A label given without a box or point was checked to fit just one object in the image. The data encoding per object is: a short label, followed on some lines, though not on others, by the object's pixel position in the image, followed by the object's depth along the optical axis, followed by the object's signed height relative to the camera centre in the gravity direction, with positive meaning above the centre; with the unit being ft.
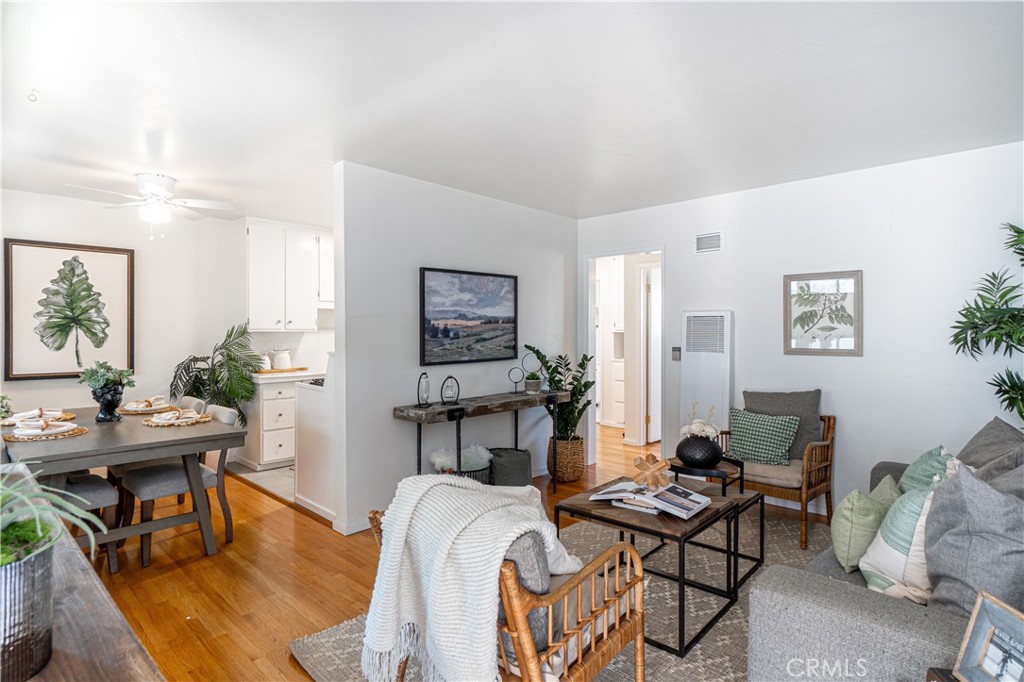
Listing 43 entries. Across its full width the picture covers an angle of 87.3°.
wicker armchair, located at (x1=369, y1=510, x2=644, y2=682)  4.73 -2.87
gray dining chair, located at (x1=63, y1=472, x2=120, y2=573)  9.80 -2.93
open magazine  7.96 -2.50
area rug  7.07 -4.36
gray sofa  4.32 -2.50
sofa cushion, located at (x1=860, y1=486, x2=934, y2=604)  5.49 -2.28
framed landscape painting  13.56 +0.55
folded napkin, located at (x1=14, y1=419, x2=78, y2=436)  9.76 -1.74
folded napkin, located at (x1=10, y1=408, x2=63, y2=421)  11.05 -1.67
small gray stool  13.82 -3.40
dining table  8.76 -1.98
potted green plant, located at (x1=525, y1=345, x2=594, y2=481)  15.88 -2.39
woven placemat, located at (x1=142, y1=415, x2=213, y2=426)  11.08 -1.78
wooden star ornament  8.95 -2.31
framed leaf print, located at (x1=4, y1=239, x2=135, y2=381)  14.11 +0.74
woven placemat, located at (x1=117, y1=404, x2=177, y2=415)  12.61 -1.78
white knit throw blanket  4.72 -2.25
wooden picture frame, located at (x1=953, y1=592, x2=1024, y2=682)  3.52 -2.08
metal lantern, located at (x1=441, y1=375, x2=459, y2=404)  13.37 -1.41
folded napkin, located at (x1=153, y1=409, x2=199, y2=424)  11.04 -1.70
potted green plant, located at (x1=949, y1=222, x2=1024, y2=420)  9.53 +0.29
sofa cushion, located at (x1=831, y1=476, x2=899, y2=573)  6.52 -2.31
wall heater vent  14.48 -0.74
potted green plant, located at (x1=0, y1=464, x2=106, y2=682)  2.78 -1.34
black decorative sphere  10.25 -2.20
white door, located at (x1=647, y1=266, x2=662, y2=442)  21.38 -1.03
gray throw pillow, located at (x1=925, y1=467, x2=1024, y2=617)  4.49 -1.82
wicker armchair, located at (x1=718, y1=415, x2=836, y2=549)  11.17 -3.02
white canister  18.83 -0.86
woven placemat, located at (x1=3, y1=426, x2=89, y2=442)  9.57 -1.86
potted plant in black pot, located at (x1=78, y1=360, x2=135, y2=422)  11.62 -1.12
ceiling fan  12.10 +3.09
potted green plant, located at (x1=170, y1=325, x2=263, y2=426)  16.55 -1.22
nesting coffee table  7.35 -2.68
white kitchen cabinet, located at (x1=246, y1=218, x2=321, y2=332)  17.75 +2.05
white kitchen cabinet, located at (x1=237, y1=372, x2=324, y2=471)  17.24 -2.88
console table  12.16 -1.75
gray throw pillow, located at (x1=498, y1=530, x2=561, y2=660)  4.84 -2.16
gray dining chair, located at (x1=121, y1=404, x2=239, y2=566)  10.30 -2.94
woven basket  15.87 -3.65
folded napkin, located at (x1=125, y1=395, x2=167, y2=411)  12.80 -1.66
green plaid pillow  12.19 -2.30
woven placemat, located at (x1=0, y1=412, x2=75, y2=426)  10.65 -1.75
